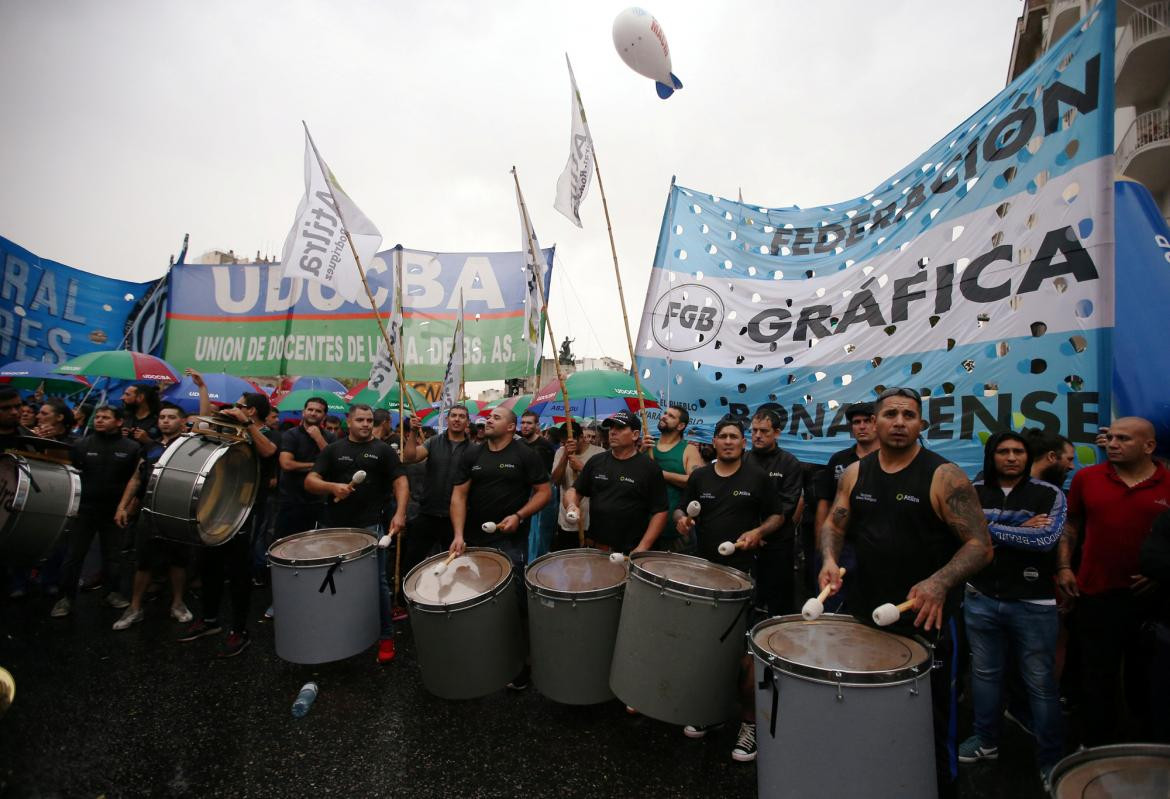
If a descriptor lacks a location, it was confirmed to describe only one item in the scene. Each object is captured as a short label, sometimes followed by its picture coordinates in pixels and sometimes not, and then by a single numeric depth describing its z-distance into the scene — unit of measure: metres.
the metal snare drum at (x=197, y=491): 4.06
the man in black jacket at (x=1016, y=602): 2.96
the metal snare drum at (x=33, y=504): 3.98
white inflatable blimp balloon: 5.67
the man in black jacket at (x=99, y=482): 5.39
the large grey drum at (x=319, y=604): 3.79
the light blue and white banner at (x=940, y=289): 3.60
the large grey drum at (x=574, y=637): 3.25
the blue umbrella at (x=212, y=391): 9.04
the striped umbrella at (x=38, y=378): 9.33
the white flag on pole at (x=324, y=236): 6.50
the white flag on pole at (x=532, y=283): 5.98
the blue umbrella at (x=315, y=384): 12.10
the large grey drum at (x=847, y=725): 2.06
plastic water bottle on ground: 3.61
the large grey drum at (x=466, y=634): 3.32
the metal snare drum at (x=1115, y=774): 1.60
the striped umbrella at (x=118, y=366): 7.49
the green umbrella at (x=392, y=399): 7.14
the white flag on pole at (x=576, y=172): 5.64
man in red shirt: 3.13
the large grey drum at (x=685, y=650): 2.88
